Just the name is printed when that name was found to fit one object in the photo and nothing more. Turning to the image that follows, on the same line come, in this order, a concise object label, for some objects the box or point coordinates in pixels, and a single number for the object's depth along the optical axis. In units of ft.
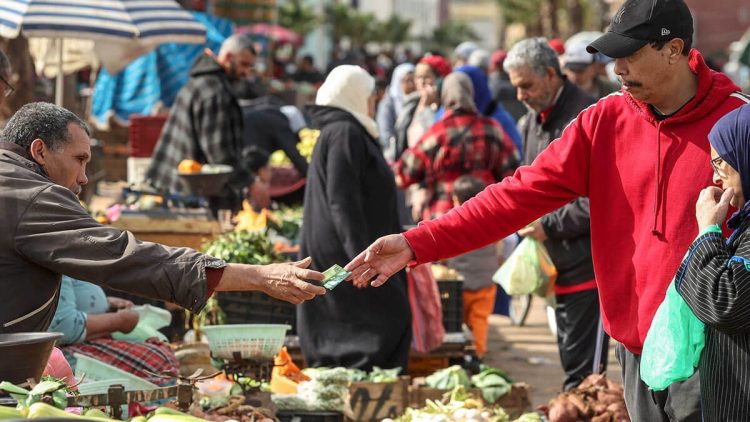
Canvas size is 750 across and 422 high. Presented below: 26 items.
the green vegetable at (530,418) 29.53
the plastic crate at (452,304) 40.97
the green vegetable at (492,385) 33.51
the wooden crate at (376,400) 33.08
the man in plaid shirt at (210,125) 47.67
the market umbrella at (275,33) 161.07
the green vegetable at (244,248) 38.19
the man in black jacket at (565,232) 33.68
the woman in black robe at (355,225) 35.57
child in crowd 45.43
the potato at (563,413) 29.68
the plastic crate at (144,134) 62.67
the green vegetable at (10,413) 15.05
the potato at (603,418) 29.46
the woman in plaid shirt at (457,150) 44.41
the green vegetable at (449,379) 33.69
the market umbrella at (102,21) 41.64
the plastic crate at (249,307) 38.19
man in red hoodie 20.26
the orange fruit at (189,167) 44.19
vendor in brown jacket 19.71
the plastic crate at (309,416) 31.03
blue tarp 85.68
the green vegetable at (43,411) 15.36
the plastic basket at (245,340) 27.81
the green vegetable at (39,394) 16.79
